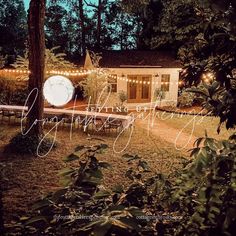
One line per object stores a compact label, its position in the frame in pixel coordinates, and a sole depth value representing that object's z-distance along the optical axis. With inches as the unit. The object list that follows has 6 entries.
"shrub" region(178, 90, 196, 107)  866.9
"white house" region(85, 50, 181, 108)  842.8
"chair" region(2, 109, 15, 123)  558.0
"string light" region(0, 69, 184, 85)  721.6
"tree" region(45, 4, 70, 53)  1280.8
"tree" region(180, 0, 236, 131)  82.0
